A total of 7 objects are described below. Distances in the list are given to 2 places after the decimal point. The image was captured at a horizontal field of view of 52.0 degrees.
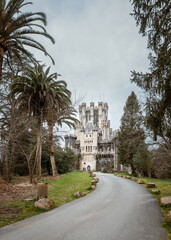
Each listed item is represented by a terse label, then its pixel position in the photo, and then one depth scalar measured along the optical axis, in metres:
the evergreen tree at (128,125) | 32.44
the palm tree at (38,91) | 16.89
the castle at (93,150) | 54.15
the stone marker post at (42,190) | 8.21
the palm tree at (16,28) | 10.34
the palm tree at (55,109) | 19.27
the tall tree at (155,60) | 7.19
